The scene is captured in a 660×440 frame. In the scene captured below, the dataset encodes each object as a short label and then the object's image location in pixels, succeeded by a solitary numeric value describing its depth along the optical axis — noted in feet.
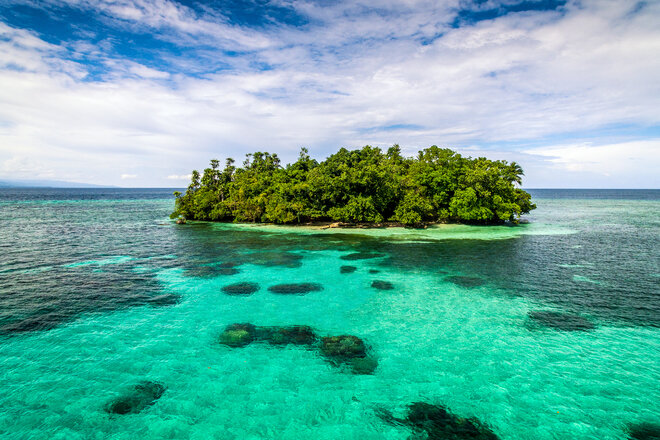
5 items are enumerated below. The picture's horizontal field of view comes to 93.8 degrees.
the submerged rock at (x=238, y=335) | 50.19
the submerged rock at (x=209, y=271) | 85.71
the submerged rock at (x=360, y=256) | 104.47
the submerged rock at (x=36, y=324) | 52.90
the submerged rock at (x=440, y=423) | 32.24
